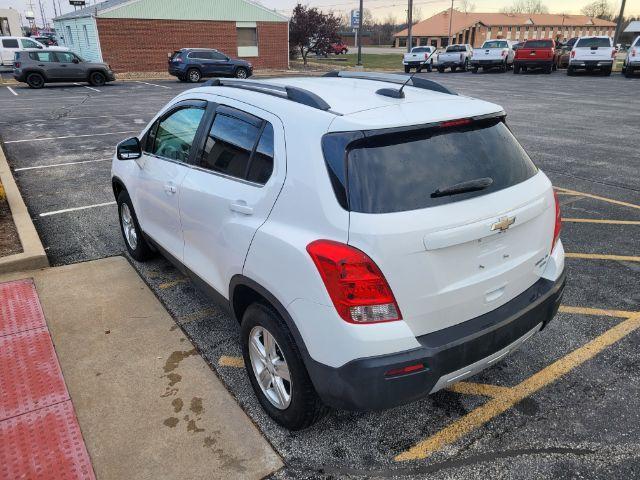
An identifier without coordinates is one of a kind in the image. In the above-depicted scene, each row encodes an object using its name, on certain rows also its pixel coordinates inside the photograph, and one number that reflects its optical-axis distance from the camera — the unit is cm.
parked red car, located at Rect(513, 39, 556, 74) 3062
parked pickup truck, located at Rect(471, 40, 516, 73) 3300
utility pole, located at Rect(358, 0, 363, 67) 4053
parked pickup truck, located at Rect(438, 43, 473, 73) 3550
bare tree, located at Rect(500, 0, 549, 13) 14202
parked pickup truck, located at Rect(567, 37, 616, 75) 2791
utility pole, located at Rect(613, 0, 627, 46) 3803
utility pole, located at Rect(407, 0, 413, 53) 3938
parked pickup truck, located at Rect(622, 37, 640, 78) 2609
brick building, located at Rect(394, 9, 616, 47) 8406
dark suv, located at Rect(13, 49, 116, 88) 2205
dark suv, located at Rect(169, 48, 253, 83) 2598
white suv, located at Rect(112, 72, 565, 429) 221
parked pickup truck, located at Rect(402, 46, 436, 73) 3353
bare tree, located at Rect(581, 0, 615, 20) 11931
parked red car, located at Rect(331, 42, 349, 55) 6188
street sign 6850
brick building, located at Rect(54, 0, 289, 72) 3080
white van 3050
